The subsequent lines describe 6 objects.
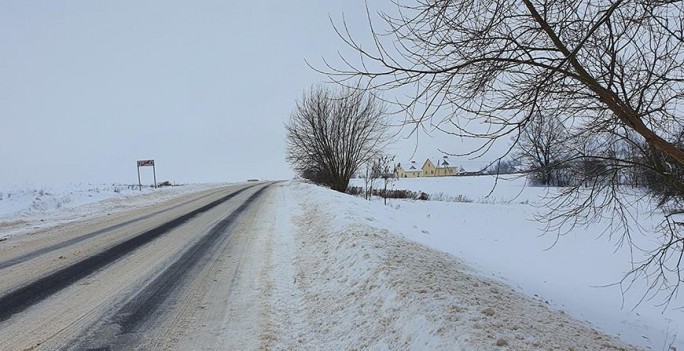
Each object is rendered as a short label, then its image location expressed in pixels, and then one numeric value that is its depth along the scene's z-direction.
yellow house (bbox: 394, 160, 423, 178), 119.51
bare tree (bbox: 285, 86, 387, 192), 26.61
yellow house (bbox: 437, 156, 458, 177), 93.81
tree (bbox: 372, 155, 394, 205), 23.36
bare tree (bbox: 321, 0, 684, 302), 3.84
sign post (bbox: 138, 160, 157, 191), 32.52
